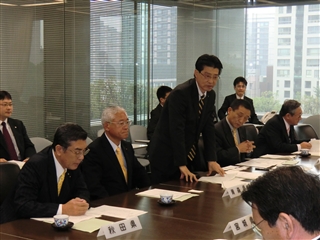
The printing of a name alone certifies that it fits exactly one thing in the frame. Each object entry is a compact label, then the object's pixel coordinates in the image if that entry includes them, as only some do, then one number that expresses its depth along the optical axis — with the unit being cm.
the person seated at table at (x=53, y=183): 250
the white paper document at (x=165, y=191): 293
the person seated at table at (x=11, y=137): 479
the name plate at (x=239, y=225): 226
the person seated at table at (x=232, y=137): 433
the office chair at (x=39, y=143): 497
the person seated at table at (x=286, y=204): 133
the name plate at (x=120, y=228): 214
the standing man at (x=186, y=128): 354
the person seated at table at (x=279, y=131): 519
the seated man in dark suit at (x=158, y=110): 660
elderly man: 337
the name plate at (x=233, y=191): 300
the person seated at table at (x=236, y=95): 802
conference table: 220
